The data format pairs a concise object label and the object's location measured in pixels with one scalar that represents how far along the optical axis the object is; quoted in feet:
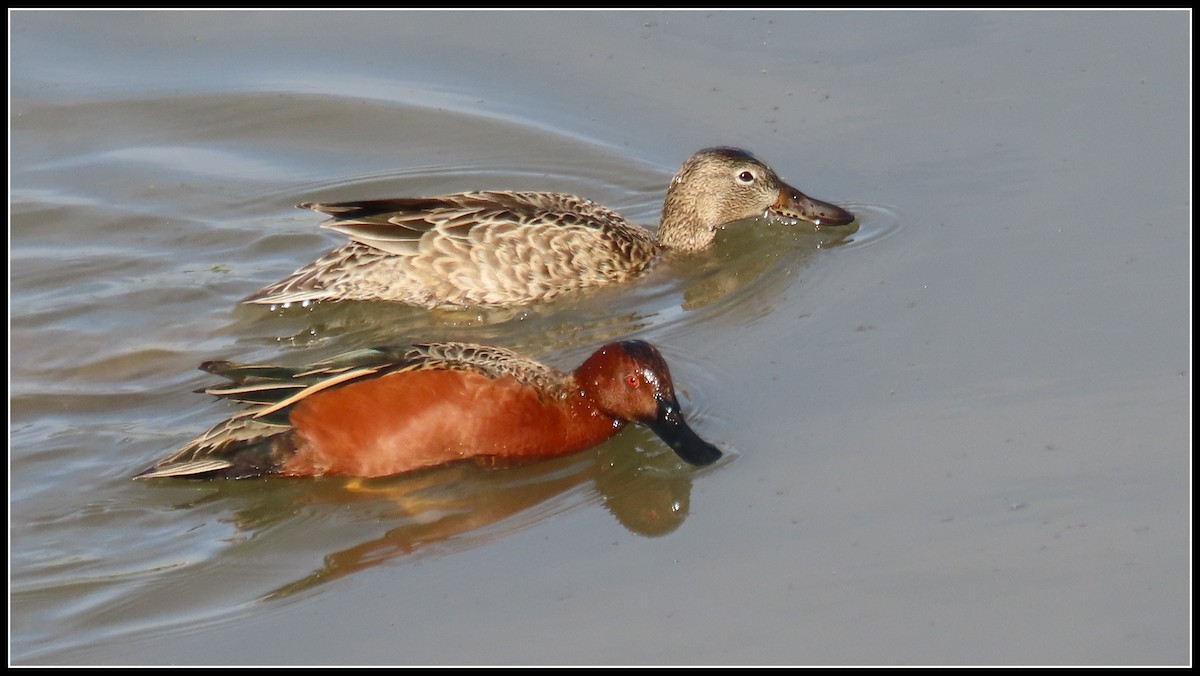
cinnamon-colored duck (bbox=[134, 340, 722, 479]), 45.91
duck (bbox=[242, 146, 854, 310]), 59.16
